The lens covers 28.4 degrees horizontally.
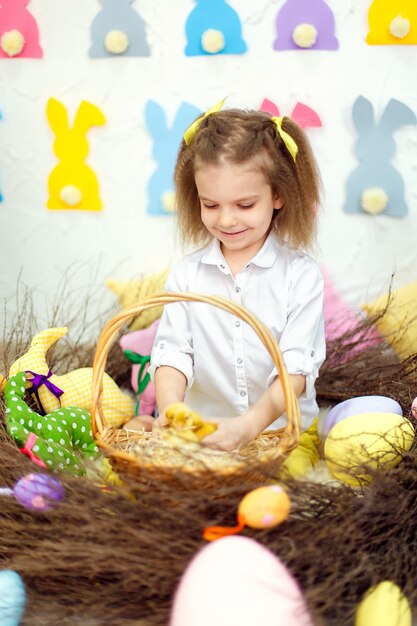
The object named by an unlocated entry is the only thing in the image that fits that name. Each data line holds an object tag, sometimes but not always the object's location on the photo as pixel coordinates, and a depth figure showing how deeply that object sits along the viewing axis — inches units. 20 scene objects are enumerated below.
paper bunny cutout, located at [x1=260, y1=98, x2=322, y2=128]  93.4
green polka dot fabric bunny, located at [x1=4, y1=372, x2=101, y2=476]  59.2
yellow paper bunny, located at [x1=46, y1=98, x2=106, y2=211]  99.3
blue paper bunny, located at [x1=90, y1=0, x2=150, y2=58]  95.9
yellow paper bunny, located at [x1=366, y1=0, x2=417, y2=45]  89.1
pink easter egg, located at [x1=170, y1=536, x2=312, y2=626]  42.0
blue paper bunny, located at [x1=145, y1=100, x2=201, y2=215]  97.2
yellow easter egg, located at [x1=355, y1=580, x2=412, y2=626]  46.0
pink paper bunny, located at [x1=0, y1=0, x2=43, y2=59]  98.0
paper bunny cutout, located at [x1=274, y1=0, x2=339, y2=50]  91.3
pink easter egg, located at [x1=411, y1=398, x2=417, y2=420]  61.4
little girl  60.2
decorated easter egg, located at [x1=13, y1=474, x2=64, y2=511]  51.5
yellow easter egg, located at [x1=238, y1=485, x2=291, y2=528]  45.9
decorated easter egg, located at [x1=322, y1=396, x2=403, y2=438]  63.9
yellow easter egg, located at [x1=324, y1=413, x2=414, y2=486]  56.5
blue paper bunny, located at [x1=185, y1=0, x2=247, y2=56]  93.0
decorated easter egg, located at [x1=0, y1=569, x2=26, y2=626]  48.3
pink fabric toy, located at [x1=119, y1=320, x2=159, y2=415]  75.5
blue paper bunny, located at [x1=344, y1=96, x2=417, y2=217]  92.0
